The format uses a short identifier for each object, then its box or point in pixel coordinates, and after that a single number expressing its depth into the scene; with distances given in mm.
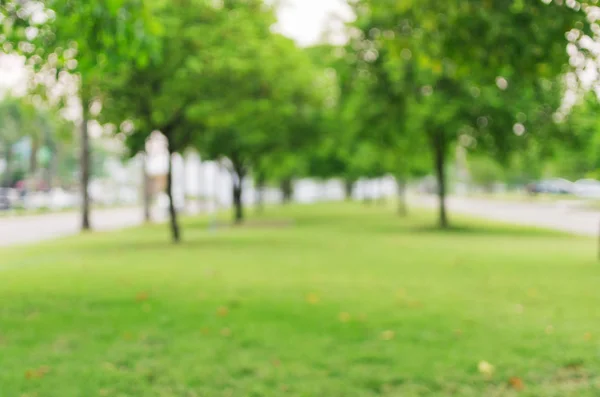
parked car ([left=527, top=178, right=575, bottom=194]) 75562
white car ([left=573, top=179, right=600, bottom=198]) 61028
